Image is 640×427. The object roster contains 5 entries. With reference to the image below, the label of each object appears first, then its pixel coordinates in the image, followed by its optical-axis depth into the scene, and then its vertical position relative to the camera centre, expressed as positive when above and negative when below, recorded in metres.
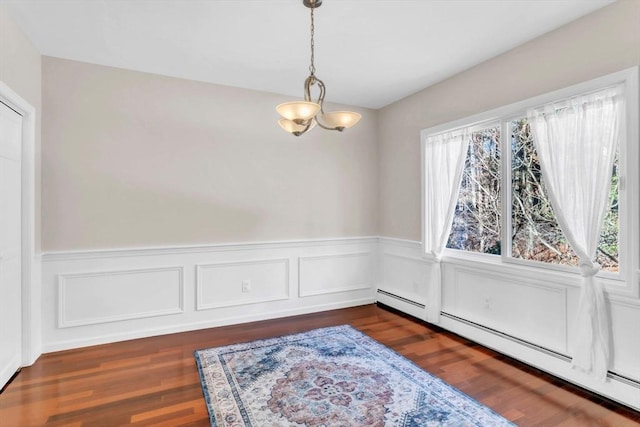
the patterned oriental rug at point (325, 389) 2.11 -1.27
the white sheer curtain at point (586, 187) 2.30 +0.18
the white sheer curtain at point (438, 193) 3.52 +0.20
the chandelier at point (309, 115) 1.98 +0.61
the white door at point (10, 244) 2.44 -0.24
